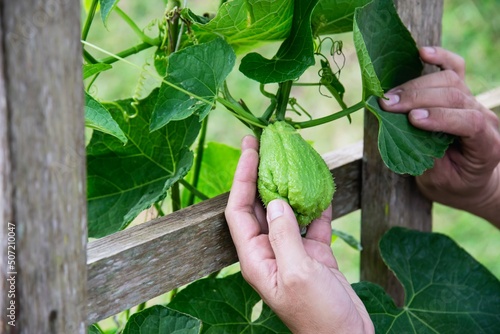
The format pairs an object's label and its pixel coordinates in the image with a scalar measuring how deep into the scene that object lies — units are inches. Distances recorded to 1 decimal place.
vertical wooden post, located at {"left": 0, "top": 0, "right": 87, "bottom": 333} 21.7
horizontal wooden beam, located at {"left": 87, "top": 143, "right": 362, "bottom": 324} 29.6
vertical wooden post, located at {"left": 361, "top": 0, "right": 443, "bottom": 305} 45.1
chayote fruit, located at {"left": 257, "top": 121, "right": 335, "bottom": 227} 33.3
